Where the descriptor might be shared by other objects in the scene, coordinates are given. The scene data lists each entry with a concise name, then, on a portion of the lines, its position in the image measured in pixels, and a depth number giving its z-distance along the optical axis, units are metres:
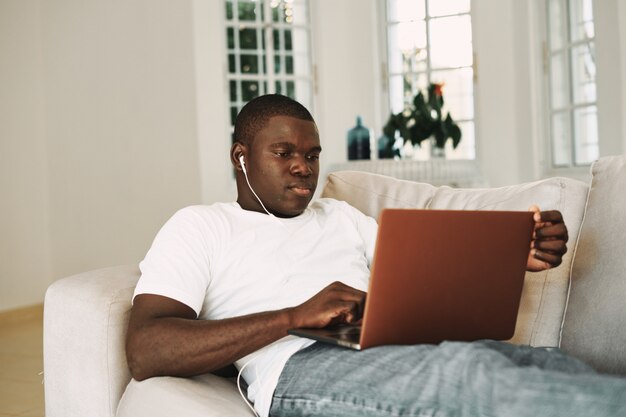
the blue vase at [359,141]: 4.74
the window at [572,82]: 4.79
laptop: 1.36
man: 1.27
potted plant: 5.19
